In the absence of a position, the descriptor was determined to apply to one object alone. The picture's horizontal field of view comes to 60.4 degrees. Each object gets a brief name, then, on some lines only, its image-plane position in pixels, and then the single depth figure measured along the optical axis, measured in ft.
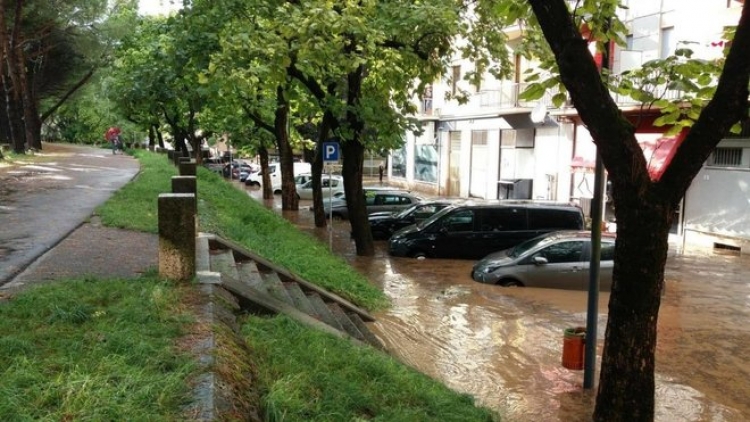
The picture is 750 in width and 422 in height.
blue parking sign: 52.44
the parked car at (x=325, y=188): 91.81
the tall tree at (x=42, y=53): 90.12
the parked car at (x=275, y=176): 119.55
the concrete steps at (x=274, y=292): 20.49
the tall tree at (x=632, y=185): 16.87
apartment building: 62.39
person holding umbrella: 141.63
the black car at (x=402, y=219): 64.69
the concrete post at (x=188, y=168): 40.33
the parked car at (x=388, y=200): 75.41
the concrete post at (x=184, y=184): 29.35
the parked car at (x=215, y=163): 160.08
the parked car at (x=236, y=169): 155.33
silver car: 41.24
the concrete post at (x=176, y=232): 19.33
